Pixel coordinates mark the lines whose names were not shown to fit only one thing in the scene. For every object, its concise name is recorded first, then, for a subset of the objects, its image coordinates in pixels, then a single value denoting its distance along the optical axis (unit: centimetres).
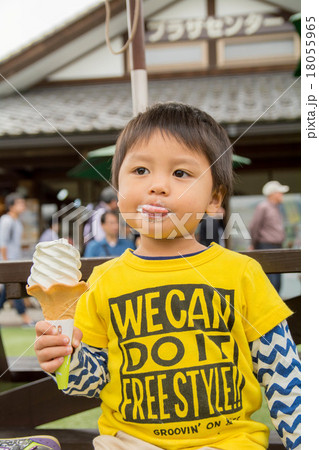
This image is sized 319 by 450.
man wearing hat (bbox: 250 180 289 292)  568
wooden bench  141
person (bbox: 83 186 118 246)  426
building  742
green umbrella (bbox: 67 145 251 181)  459
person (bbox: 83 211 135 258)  387
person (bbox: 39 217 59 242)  577
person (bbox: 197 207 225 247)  293
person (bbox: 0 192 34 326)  547
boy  103
